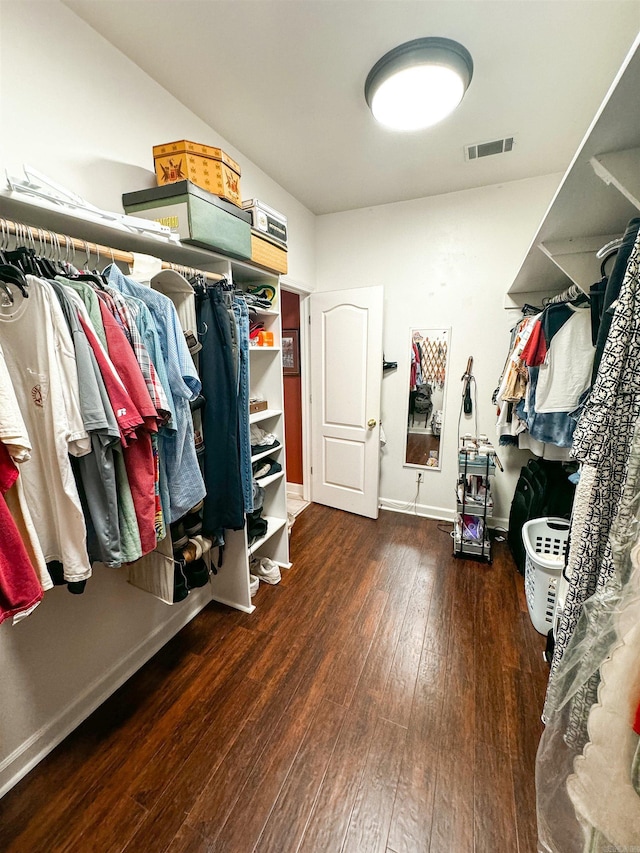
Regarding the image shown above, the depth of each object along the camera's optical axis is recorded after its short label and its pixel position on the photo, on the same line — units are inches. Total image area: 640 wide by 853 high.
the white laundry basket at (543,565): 66.6
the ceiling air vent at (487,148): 78.1
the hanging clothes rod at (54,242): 36.8
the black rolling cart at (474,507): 96.5
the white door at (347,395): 111.3
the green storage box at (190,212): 51.7
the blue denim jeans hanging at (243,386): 62.9
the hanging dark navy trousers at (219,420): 57.0
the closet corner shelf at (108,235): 37.5
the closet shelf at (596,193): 28.4
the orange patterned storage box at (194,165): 54.9
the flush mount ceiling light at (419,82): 53.7
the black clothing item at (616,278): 32.0
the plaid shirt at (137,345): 41.0
